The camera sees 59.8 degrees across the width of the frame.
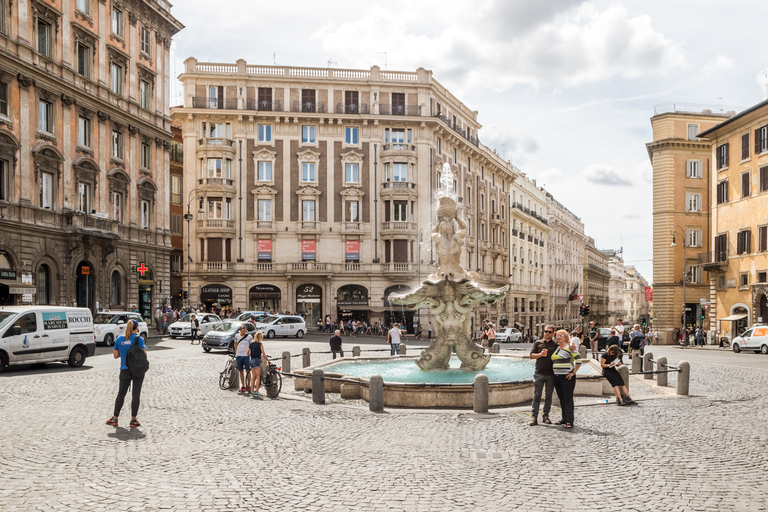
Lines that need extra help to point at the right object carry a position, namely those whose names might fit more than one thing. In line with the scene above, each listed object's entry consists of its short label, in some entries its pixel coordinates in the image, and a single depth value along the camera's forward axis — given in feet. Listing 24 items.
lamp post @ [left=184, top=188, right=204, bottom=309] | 158.51
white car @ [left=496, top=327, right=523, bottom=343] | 161.38
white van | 60.39
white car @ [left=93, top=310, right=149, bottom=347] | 93.91
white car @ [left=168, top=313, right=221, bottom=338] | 118.93
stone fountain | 58.18
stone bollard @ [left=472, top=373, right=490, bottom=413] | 42.55
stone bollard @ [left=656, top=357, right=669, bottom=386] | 58.44
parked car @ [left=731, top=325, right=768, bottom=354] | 116.98
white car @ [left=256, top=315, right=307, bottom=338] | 134.31
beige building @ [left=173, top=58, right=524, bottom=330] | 171.53
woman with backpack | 36.27
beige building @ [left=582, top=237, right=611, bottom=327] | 369.09
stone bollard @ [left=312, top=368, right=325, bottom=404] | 46.98
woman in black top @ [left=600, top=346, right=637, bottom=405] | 46.16
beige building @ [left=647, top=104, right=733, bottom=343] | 181.88
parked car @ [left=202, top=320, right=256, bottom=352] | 90.99
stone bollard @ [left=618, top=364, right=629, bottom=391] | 49.82
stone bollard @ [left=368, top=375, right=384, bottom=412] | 43.80
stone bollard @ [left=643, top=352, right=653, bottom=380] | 67.72
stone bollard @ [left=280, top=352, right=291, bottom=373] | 63.93
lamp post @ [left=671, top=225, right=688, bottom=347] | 153.99
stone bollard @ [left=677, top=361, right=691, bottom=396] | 52.90
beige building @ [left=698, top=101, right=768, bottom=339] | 134.41
